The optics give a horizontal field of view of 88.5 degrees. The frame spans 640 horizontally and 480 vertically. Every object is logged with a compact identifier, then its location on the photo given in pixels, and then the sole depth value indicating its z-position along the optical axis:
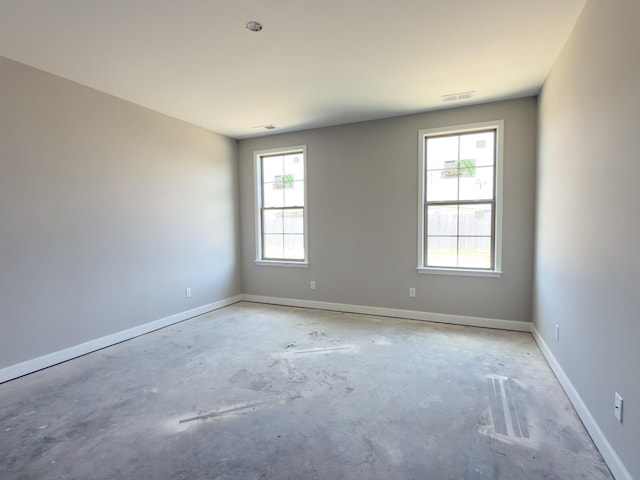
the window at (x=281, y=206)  5.12
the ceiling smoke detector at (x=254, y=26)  2.32
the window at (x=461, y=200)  3.96
